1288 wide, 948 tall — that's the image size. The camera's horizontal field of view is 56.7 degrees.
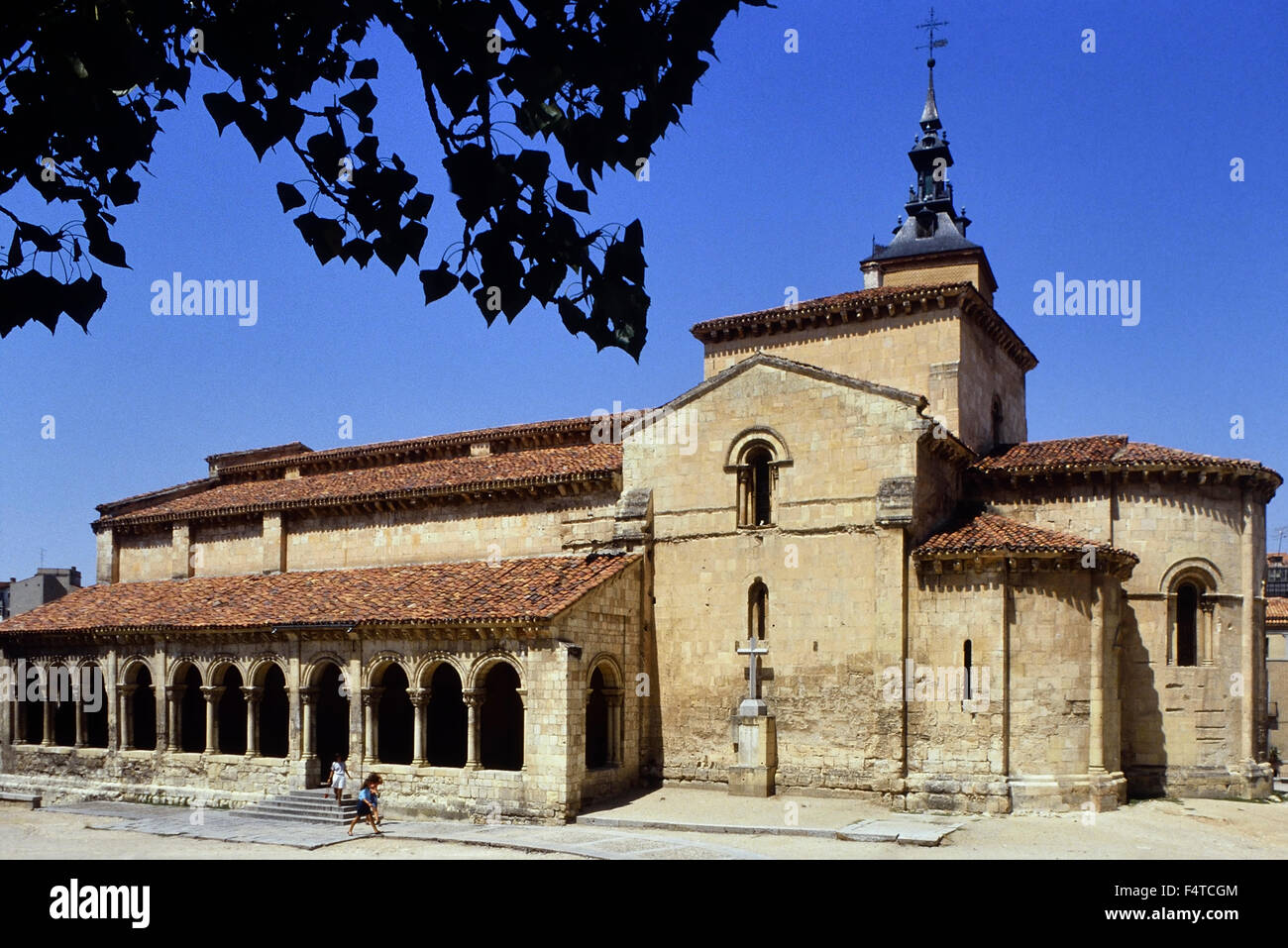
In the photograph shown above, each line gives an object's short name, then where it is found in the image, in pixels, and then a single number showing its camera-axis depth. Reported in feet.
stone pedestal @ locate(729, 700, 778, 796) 78.59
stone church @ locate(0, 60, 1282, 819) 75.20
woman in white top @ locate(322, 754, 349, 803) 80.02
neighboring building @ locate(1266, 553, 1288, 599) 189.58
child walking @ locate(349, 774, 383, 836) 73.82
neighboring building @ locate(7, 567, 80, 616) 174.50
